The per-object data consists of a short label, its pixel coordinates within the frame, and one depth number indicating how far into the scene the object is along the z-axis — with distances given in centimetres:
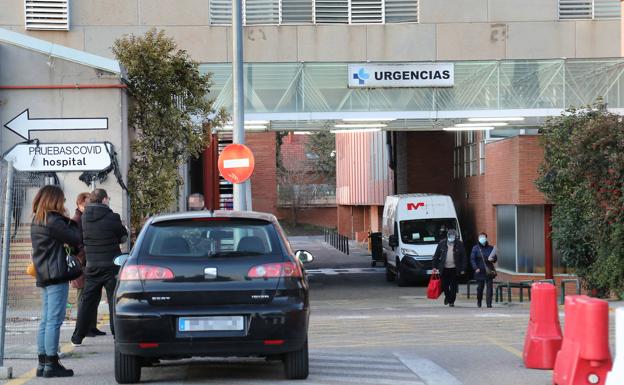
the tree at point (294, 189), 8125
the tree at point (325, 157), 9306
